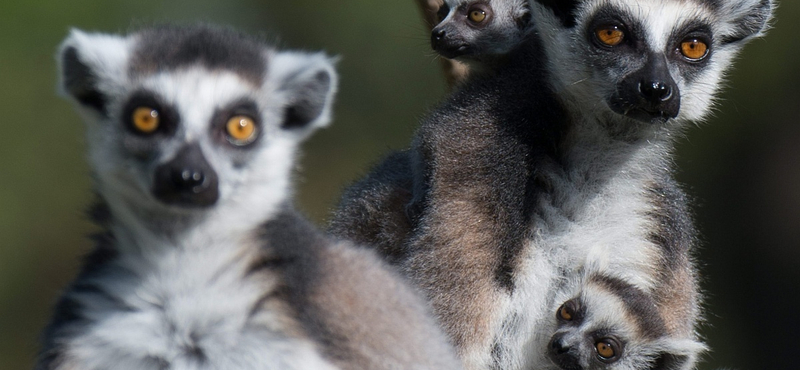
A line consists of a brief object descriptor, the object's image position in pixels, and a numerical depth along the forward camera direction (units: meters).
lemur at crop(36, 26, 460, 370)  5.89
